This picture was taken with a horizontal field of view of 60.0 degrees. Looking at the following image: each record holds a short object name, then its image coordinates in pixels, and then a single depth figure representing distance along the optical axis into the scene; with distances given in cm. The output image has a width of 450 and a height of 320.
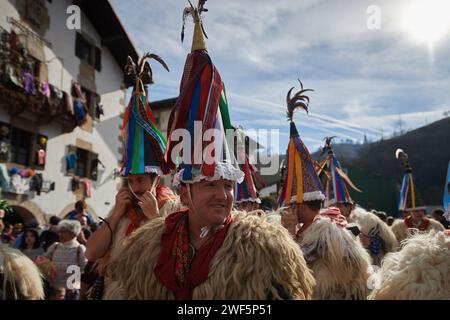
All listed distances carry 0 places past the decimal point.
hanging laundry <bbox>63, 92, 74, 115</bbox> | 1435
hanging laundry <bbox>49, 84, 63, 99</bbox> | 1379
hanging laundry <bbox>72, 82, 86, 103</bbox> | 1550
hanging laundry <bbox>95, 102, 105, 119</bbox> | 1700
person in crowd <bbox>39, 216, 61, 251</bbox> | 683
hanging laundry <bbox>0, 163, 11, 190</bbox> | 1181
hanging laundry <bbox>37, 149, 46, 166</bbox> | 1350
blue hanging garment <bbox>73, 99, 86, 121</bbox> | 1495
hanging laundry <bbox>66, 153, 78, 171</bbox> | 1494
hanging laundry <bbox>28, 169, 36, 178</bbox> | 1296
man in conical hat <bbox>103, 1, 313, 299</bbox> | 198
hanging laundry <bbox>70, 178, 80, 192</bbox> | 1513
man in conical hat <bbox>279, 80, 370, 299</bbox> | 332
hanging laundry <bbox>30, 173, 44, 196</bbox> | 1306
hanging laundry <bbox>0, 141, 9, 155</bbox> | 1194
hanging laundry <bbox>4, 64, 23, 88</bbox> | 1163
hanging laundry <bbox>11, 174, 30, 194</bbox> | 1227
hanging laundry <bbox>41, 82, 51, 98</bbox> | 1326
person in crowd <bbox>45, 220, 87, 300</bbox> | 556
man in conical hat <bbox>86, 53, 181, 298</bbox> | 292
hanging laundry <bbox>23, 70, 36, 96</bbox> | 1238
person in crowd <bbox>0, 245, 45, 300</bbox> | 274
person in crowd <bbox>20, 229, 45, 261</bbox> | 667
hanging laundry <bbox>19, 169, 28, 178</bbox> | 1257
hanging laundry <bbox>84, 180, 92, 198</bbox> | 1592
